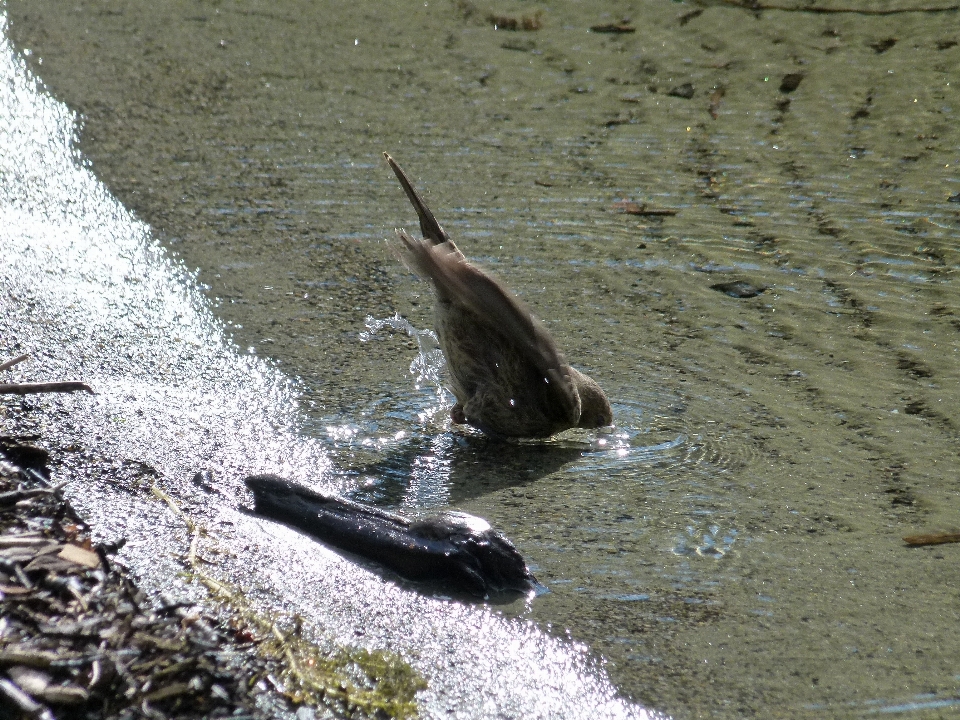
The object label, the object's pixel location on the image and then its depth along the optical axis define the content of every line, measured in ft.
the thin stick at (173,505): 25.04
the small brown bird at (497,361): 32.76
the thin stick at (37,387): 21.98
